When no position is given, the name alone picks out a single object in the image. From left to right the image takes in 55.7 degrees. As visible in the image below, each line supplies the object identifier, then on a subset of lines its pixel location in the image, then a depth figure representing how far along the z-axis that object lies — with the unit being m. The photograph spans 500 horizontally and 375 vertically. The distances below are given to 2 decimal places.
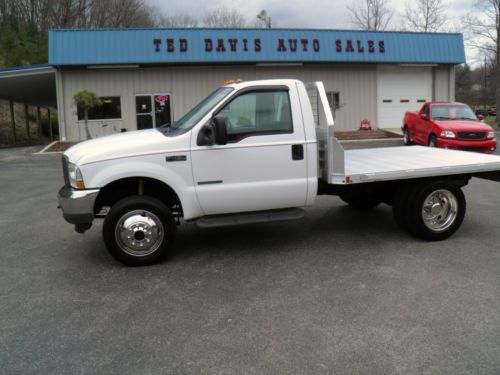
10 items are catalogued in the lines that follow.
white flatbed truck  5.20
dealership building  23.78
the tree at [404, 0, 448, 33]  45.75
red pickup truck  14.61
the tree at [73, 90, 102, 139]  22.23
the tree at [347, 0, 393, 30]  50.84
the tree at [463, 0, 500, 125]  32.65
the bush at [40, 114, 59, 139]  38.34
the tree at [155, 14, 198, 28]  60.79
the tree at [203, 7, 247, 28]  58.75
